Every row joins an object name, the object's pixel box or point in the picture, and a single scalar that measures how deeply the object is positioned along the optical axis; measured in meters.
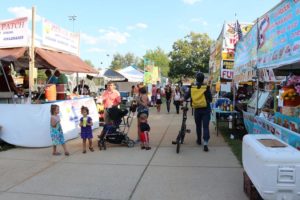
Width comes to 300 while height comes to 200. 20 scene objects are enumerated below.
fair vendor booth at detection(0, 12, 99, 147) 9.11
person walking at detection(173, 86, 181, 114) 19.26
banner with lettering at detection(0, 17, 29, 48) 9.81
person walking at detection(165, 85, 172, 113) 20.42
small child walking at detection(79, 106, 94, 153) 8.55
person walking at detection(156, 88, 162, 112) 20.98
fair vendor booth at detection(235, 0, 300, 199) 3.99
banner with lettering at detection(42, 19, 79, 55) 10.38
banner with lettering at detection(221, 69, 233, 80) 13.26
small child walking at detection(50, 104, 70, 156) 8.15
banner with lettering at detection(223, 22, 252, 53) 13.39
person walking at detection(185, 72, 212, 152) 8.65
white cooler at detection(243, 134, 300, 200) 3.98
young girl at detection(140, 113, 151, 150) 8.80
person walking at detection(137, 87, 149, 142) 9.32
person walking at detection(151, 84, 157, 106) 25.27
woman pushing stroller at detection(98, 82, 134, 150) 8.96
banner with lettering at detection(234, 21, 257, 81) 8.47
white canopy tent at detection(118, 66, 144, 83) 27.88
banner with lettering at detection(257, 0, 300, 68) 5.46
